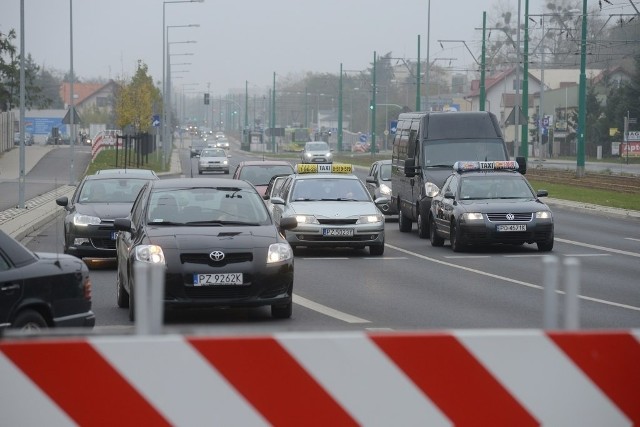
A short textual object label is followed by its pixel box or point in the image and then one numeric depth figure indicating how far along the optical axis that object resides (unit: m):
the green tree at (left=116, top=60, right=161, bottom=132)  79.50
